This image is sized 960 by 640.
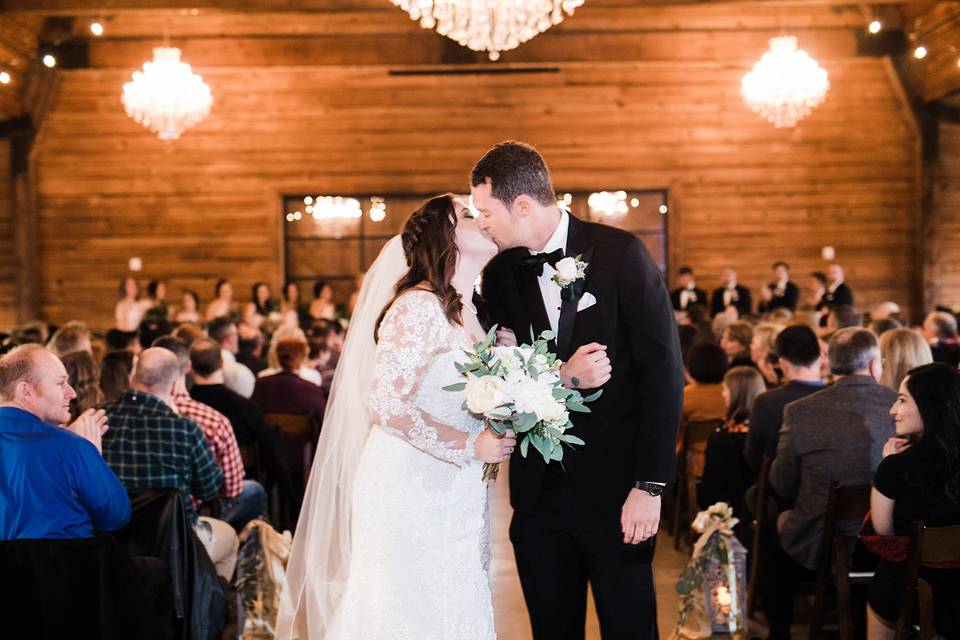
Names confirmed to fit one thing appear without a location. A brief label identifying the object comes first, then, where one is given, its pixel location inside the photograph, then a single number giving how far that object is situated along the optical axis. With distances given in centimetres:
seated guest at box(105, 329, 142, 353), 926
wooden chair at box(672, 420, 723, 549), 654
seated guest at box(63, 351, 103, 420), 514
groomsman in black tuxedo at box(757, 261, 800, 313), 1470
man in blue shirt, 347
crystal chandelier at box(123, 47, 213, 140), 1298
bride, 312
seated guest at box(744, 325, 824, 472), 506
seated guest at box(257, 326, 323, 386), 720
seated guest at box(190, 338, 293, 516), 585
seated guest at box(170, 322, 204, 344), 710
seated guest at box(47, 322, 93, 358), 686
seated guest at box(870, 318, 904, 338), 727
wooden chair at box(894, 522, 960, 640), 332
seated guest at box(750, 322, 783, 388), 700
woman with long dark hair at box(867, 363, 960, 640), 346
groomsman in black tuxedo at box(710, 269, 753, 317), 1502
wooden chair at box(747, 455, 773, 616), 501
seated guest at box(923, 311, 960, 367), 765
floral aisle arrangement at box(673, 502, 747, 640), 476
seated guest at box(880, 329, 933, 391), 507
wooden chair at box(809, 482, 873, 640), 404
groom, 285
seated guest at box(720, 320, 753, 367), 781
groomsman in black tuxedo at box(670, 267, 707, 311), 1474
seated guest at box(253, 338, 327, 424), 683
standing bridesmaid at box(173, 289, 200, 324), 1380
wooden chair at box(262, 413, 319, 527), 657
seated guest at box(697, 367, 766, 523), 561
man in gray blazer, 445
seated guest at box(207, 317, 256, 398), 688
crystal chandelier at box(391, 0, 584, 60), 916
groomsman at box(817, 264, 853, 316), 1432
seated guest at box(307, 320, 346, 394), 827
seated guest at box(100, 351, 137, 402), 554
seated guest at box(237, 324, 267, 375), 819
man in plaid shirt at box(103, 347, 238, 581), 447
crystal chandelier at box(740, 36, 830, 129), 1286
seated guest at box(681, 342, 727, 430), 668
